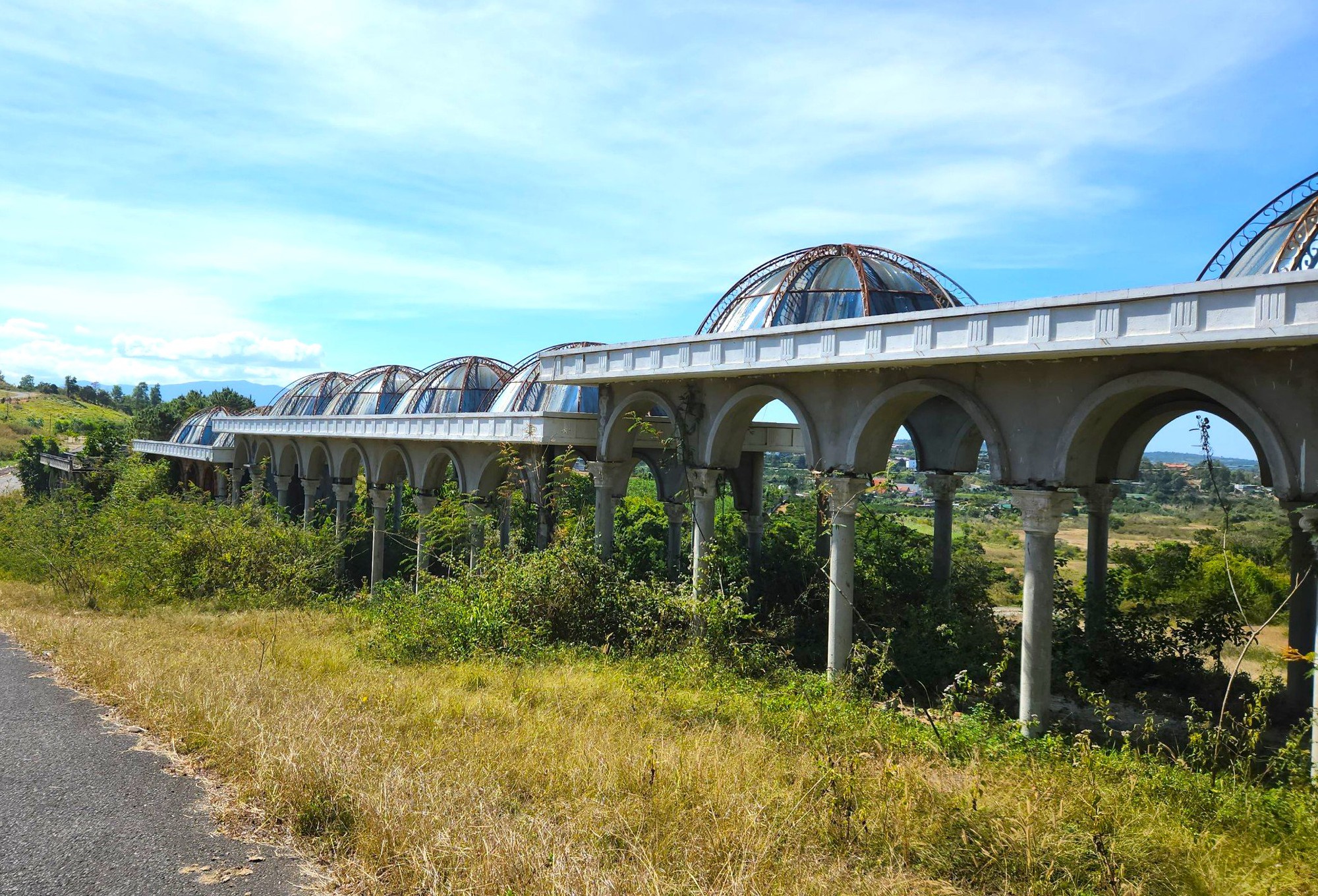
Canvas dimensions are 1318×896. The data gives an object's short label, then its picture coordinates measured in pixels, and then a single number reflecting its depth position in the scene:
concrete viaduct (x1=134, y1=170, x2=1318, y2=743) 8.66
